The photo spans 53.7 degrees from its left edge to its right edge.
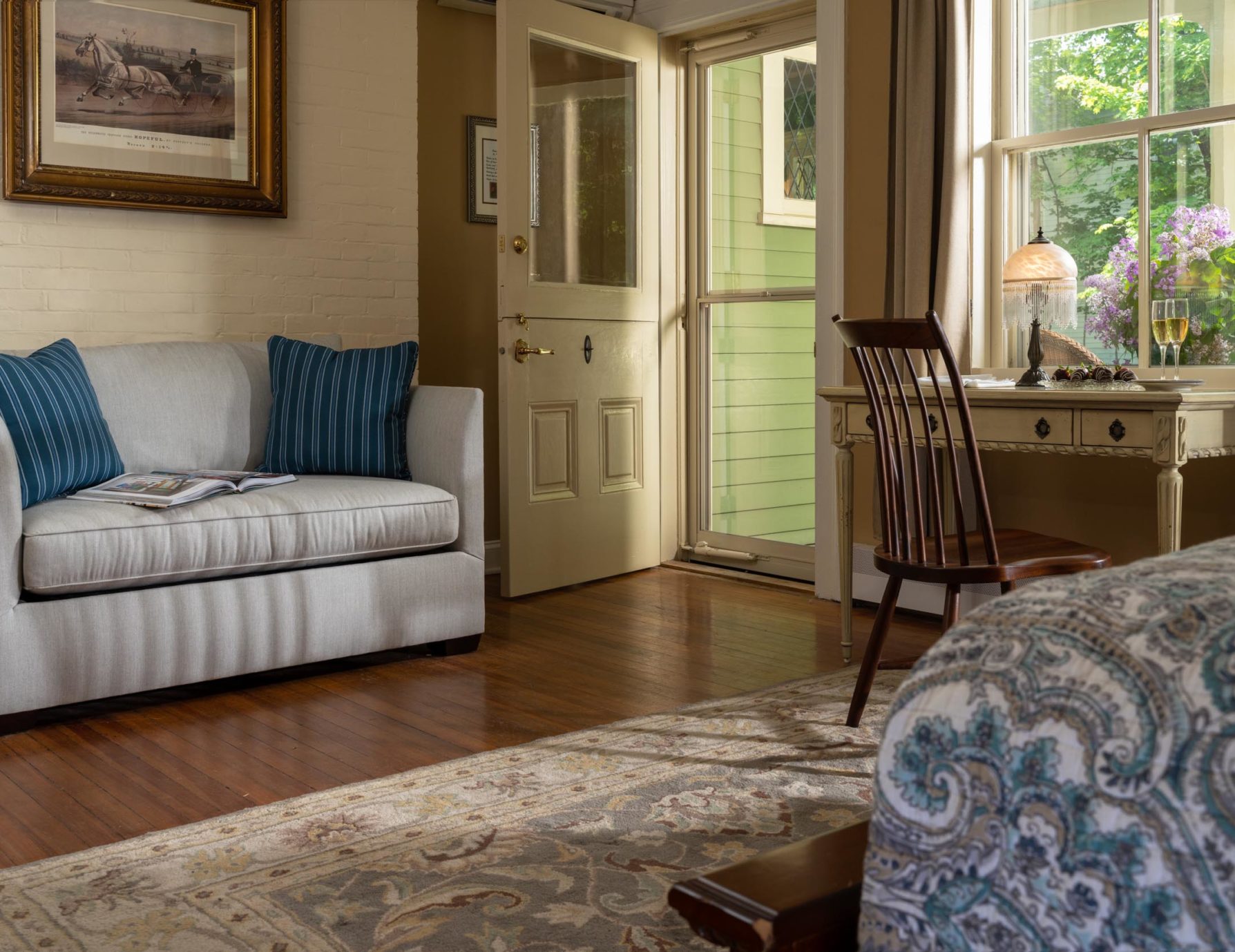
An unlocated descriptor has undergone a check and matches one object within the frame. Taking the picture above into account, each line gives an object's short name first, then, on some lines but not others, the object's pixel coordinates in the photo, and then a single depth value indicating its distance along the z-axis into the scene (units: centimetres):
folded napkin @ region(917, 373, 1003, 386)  337
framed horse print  363
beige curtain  371
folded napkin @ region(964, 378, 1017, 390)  319
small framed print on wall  482
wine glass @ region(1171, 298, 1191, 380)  292
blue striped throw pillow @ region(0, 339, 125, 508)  294
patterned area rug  175
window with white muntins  333
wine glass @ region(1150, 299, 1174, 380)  294
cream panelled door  426
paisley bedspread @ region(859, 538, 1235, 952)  67
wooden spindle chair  247
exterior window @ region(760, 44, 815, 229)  462
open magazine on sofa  296
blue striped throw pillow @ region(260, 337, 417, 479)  358
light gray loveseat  277
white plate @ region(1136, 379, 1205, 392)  286
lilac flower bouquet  330
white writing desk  269
